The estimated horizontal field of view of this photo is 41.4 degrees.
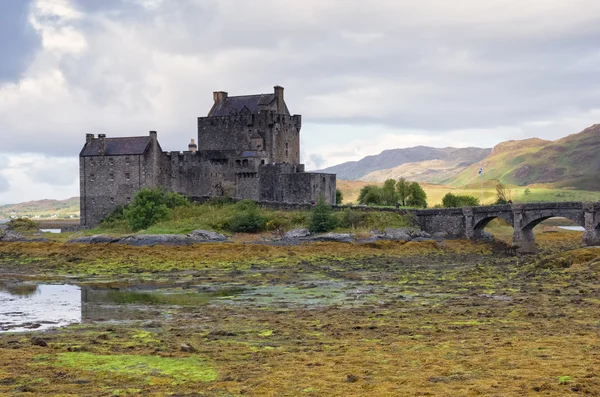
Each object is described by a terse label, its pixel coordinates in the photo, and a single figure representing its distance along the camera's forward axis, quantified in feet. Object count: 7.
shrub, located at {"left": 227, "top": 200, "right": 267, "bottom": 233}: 221.46
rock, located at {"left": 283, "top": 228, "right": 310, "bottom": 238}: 208.65
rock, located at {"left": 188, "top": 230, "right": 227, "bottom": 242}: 207.10
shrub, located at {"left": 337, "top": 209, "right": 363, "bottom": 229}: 218.79
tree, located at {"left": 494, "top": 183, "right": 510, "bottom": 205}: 286.75
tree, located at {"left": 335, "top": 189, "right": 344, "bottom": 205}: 288.92
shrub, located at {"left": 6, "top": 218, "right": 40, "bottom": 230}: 269.48
